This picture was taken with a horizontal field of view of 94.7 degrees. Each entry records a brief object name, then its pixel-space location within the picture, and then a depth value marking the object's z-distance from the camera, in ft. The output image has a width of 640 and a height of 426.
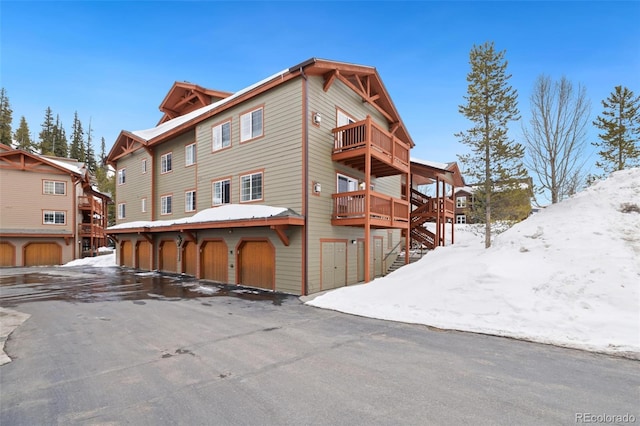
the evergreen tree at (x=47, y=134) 196.60
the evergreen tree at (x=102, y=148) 254.68
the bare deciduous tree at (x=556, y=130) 44.37
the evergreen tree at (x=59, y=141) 199.62
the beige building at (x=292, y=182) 40.68
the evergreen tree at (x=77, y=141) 207.39
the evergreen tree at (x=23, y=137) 192.04
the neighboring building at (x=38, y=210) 86.69
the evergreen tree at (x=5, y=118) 174.50
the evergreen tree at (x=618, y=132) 60.03
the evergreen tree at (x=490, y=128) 46.11
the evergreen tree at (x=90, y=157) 214.55
